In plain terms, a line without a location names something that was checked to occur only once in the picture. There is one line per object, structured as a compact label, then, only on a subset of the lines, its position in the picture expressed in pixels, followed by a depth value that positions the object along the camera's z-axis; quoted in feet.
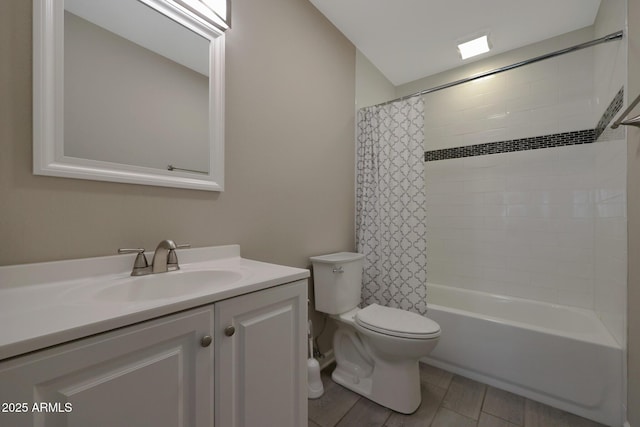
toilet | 4.53
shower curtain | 6.00
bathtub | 4.39
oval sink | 2.74
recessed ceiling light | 6.51
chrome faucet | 3.09
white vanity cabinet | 1.56
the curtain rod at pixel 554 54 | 4.45
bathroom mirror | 2.71
